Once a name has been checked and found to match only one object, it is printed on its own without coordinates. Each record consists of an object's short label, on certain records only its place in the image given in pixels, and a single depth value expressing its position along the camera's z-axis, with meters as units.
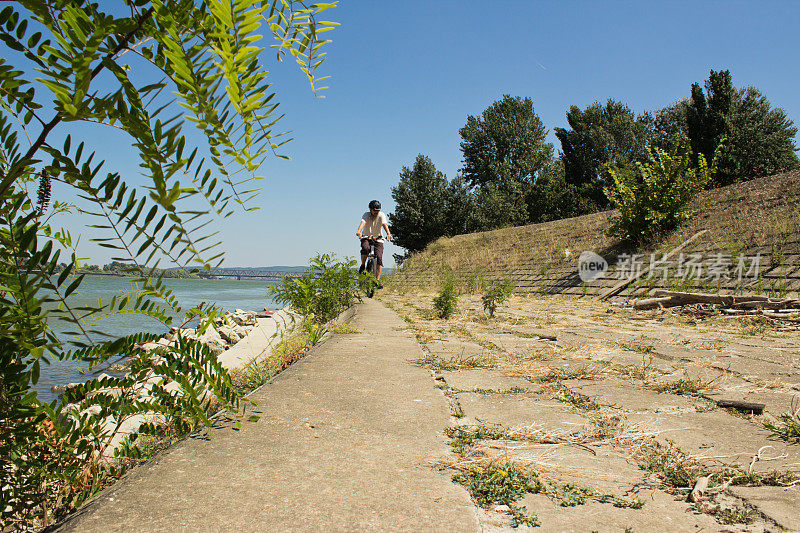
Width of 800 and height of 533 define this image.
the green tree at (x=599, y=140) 47.12
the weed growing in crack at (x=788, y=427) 1.68
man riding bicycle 9.04
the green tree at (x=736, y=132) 30.03
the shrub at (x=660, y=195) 8.64
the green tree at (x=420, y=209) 40.53
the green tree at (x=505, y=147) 48.50
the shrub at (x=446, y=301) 5.74
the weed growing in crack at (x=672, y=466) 1.31
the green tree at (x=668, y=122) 44.22
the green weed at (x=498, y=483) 1.21
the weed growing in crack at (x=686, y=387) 2.33
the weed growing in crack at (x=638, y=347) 3.58
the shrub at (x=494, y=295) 5.93
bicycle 9.29
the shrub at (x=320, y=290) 4.99
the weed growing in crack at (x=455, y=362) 2.85
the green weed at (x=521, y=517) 1.09
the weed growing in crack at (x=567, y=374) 2.62
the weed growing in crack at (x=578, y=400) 2.07
